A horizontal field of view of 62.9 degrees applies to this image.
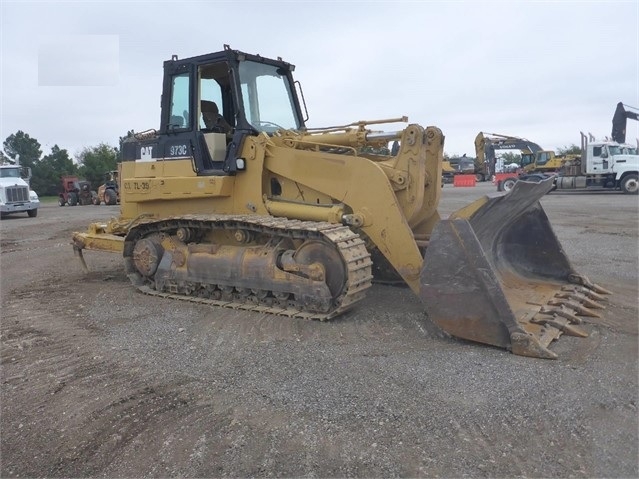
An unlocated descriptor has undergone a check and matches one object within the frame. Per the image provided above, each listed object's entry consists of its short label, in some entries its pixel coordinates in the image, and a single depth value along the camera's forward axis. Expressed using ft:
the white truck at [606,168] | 85.87
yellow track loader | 15.34
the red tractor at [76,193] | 108.68
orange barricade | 138.72
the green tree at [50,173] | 165.68
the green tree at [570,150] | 189.48
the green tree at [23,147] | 210.79
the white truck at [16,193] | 74.38
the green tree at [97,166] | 148.05
